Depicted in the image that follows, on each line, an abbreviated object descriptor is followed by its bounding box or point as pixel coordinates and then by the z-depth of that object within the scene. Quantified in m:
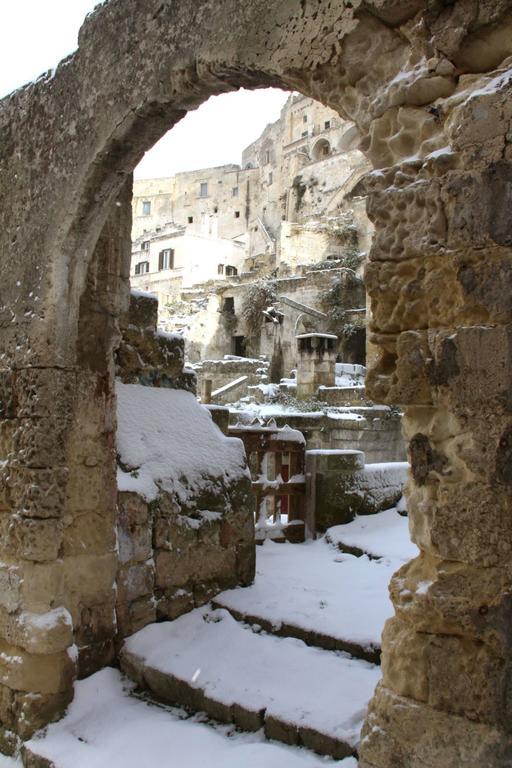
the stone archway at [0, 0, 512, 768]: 1.86
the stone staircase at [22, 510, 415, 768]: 2.97
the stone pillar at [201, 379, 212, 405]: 17.05
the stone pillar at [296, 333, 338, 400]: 18.06
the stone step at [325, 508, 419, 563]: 5.50
